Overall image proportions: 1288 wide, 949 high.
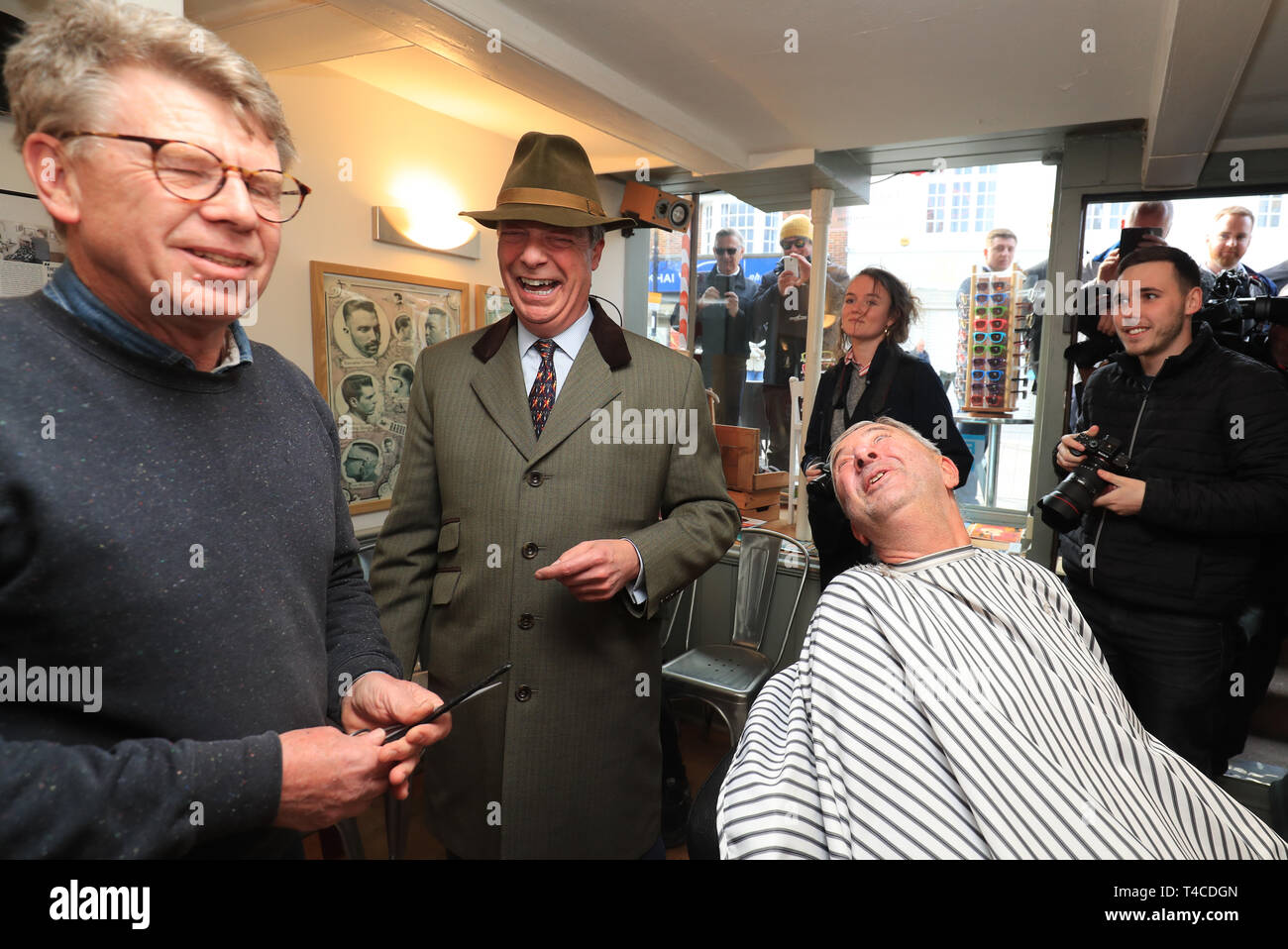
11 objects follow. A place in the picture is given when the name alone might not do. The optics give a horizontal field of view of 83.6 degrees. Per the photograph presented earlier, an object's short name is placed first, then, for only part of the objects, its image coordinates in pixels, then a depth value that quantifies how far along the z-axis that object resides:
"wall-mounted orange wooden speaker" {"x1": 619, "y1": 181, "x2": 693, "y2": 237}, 4.29
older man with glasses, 0.68
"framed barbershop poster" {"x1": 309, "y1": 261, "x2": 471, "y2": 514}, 3.07
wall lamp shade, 3.24
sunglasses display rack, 4.13
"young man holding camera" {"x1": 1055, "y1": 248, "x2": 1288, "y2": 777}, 1.90
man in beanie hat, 4.79
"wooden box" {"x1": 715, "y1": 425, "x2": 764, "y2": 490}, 3.71
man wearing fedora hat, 1.47
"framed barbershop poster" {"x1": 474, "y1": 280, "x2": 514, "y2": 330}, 3.86
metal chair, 2.59
